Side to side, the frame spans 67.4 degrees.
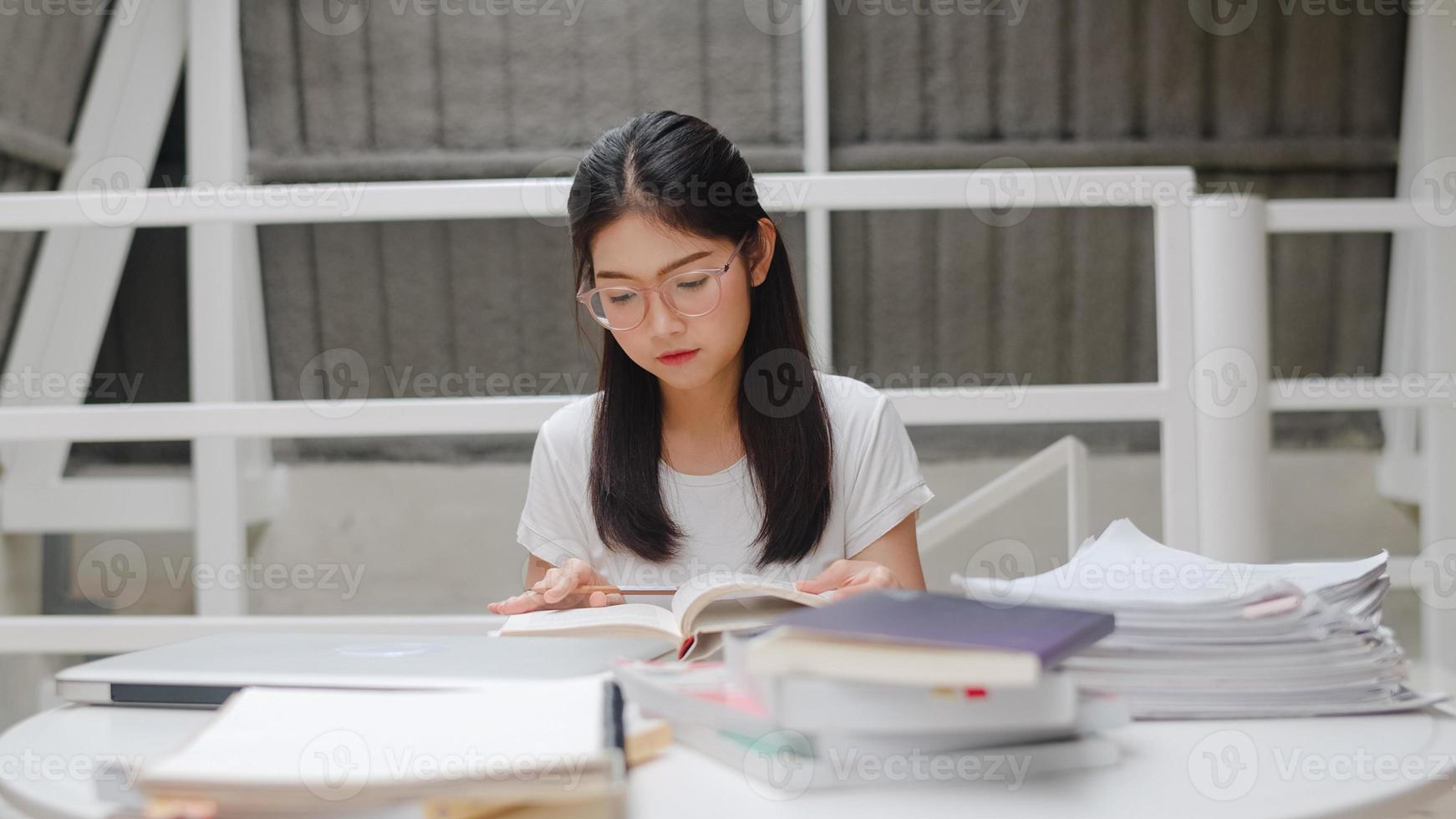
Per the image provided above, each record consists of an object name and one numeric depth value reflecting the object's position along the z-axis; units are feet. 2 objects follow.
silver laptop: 1.95
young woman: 3.34
